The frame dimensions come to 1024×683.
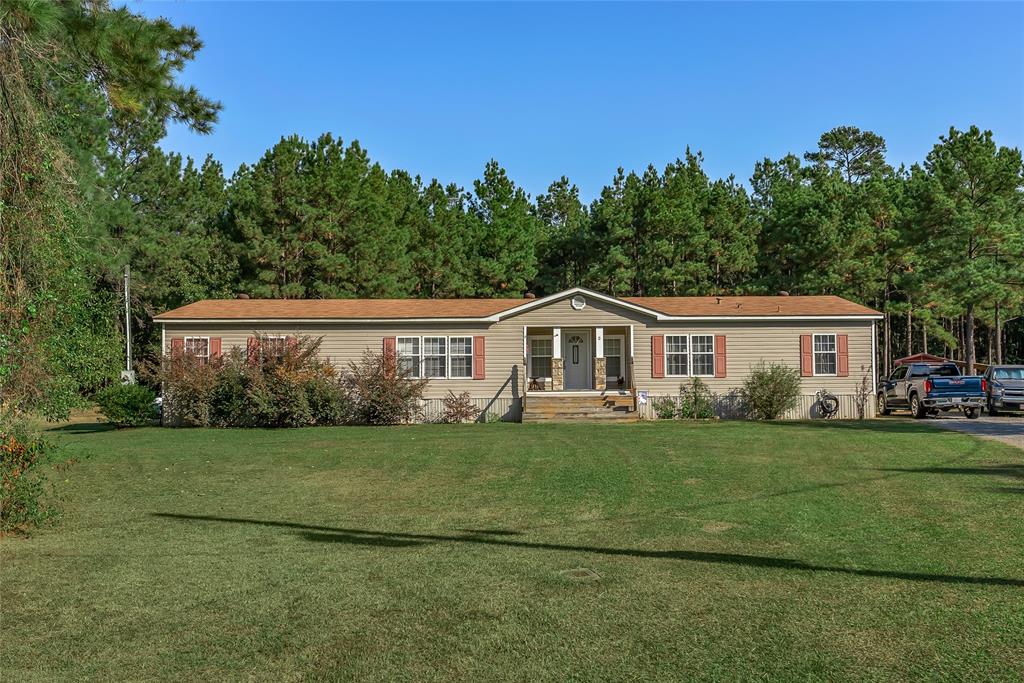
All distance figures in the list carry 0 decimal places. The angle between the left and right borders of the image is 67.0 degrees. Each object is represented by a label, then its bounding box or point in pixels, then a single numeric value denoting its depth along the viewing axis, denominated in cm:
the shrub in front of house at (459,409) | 2419
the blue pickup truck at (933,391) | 2227
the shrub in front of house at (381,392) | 2288
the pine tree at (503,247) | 4212
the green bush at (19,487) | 843
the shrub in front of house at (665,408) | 2423
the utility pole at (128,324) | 3503
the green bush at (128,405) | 2322
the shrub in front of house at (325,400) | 2252
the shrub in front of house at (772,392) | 2364
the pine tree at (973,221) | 3291
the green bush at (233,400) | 2264
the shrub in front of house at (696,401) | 2416
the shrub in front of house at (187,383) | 2273
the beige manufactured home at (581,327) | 2441
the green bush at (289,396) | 2219
